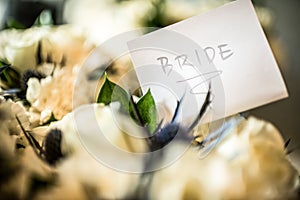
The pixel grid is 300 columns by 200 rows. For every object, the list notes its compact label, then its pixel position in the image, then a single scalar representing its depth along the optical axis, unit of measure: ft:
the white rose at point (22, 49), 2.17
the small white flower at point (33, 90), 2.06
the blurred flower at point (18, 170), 1.57
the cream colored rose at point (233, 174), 1.57
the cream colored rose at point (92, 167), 1.56
